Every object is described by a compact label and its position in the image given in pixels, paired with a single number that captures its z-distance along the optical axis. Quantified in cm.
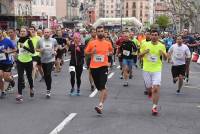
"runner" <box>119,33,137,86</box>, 1700
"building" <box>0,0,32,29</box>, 5574
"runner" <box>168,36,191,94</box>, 1520
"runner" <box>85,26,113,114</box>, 1112
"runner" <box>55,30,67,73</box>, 1970
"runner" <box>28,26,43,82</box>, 1681
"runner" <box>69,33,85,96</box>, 1413
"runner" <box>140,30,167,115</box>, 1137
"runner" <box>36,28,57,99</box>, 1365
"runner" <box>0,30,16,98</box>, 1332
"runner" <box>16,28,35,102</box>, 1325
